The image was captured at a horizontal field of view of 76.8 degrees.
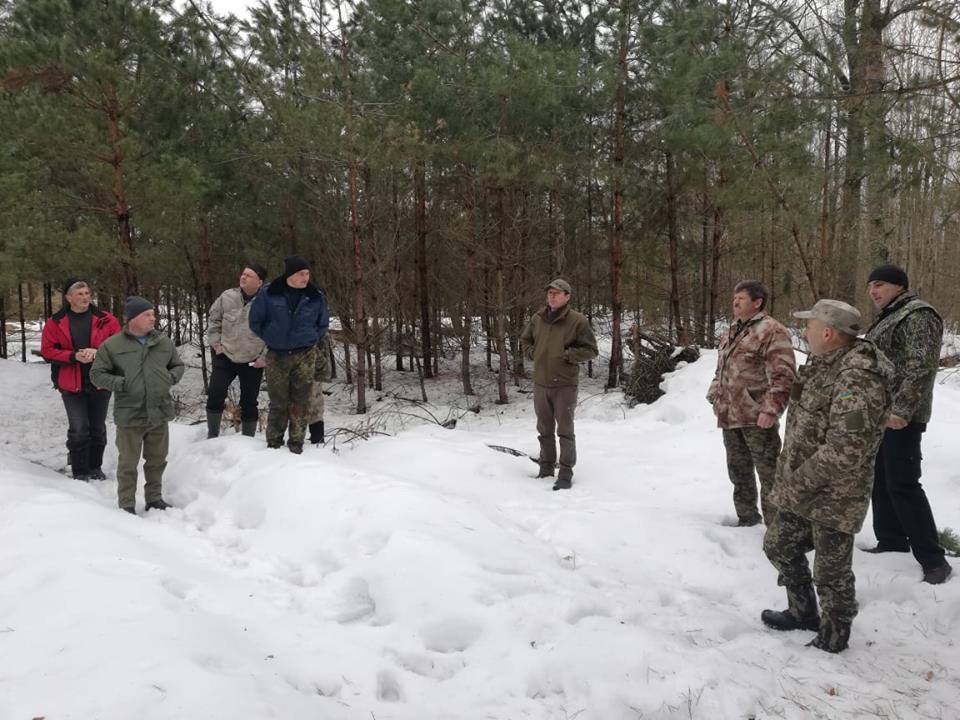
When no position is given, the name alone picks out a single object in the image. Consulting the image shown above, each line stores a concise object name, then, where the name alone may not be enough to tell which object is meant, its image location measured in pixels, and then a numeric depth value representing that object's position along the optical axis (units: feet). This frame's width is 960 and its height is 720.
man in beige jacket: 21.04
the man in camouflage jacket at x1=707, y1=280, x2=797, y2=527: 14.03
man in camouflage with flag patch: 9.87
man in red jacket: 19.22
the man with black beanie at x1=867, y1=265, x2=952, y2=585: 12.62
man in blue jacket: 19.06
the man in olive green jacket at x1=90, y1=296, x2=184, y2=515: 16.33
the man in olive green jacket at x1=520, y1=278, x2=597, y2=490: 19.10
